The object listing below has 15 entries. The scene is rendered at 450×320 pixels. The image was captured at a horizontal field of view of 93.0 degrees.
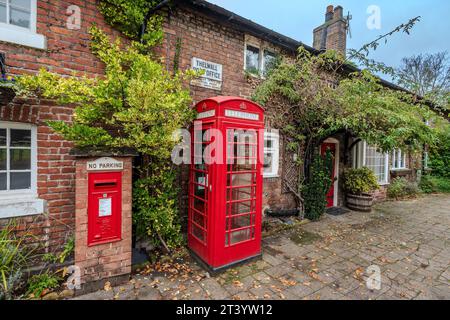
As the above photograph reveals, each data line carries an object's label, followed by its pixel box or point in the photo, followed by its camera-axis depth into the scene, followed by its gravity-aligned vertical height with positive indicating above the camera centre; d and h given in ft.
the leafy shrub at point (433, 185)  39.15 -4.47
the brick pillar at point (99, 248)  9.89 -4.50
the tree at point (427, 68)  66.38 +29.97
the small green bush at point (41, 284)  9.75 -6.07
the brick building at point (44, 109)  10.62 +2.36
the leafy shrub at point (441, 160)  42.02 +0.18
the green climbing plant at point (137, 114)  10.09 +2.18
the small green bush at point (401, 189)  32.83 -4.52
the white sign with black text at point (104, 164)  10.08 -0.38
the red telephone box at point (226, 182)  11.76 -1.48
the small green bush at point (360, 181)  25.53 -2.58
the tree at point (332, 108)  18.29 +4.78
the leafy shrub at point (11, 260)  9.02 -4.97
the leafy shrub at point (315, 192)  21.66 -3.36
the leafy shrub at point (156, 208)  12.51 -3.07
